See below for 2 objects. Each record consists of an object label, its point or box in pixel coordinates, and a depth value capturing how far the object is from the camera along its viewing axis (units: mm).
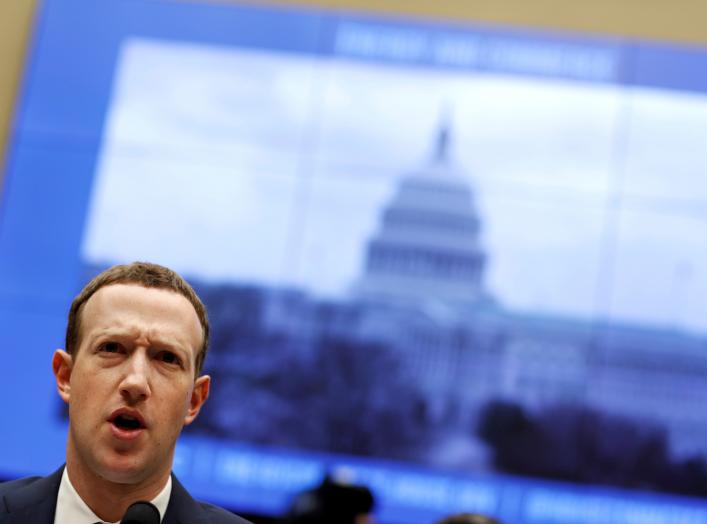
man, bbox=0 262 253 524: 1987
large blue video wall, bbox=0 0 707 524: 7402
